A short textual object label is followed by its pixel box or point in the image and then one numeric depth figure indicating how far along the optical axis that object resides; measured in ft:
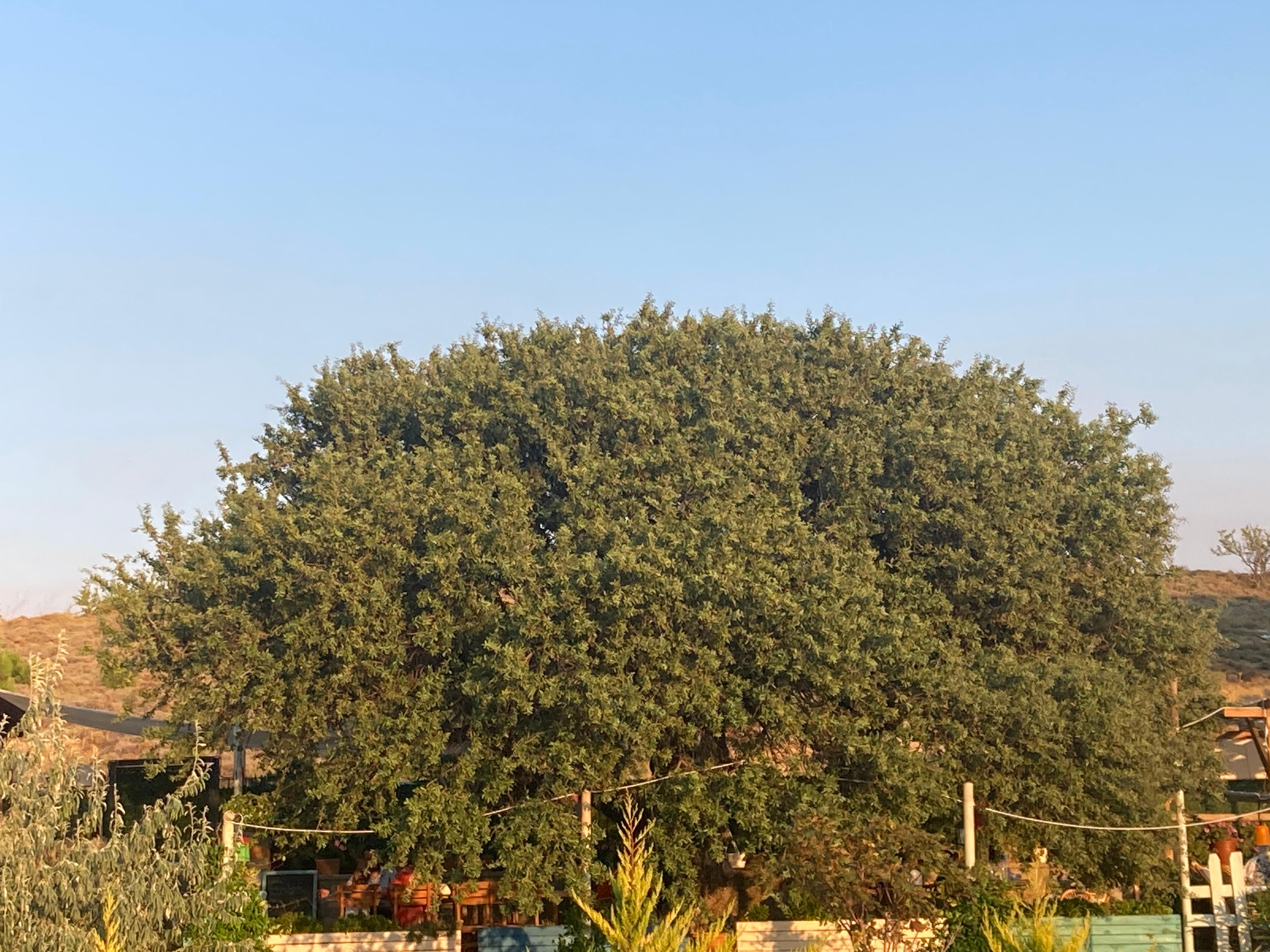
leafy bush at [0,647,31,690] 133.39
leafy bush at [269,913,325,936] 72.54
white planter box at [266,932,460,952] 72.18
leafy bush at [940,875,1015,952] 70.64
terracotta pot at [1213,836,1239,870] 85.56
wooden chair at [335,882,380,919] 83.30
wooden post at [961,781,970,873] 73.51
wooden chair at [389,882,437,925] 78.23
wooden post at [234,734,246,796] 83.66
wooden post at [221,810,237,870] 69.82
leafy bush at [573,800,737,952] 40.16
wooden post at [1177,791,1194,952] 76.38
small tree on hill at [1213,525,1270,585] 245.24
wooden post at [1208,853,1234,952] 75.87
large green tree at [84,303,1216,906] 73.20
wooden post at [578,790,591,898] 71.92
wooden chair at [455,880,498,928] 74.84
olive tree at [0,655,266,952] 48.49
